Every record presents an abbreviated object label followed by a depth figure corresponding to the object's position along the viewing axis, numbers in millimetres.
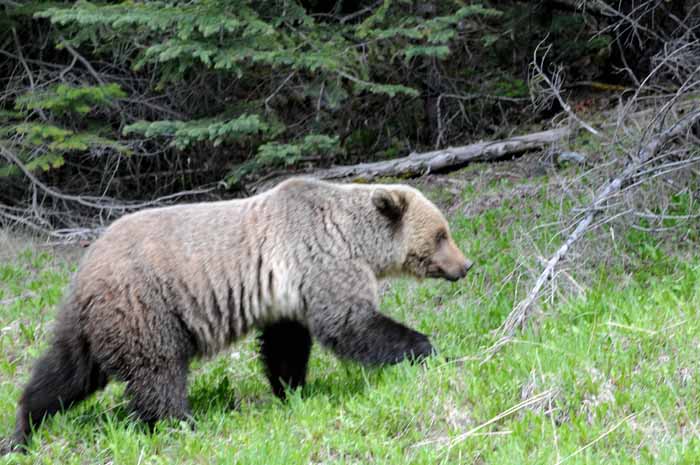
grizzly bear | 11555
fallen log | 22766
